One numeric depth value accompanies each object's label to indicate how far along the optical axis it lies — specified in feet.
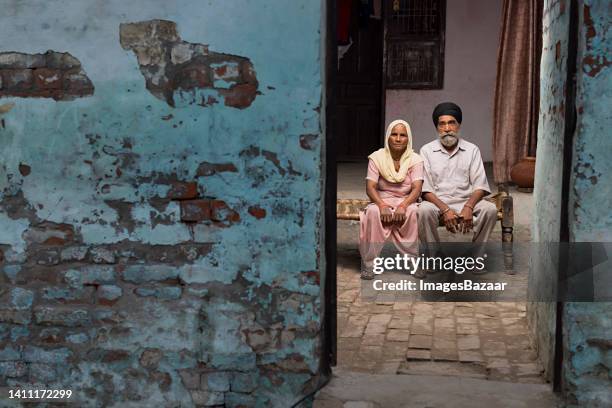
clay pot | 27.30
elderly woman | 19.57
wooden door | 36.36
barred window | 35.04
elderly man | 19.39
